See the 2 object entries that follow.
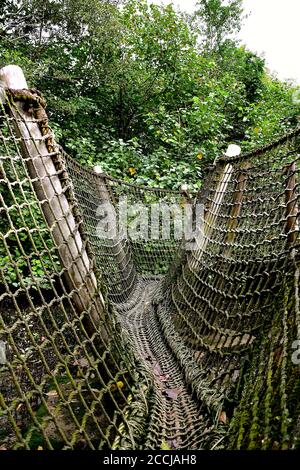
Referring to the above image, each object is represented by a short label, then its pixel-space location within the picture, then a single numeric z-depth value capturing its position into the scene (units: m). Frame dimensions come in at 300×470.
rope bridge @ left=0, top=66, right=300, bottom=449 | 0.88
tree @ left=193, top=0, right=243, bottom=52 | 10.48
